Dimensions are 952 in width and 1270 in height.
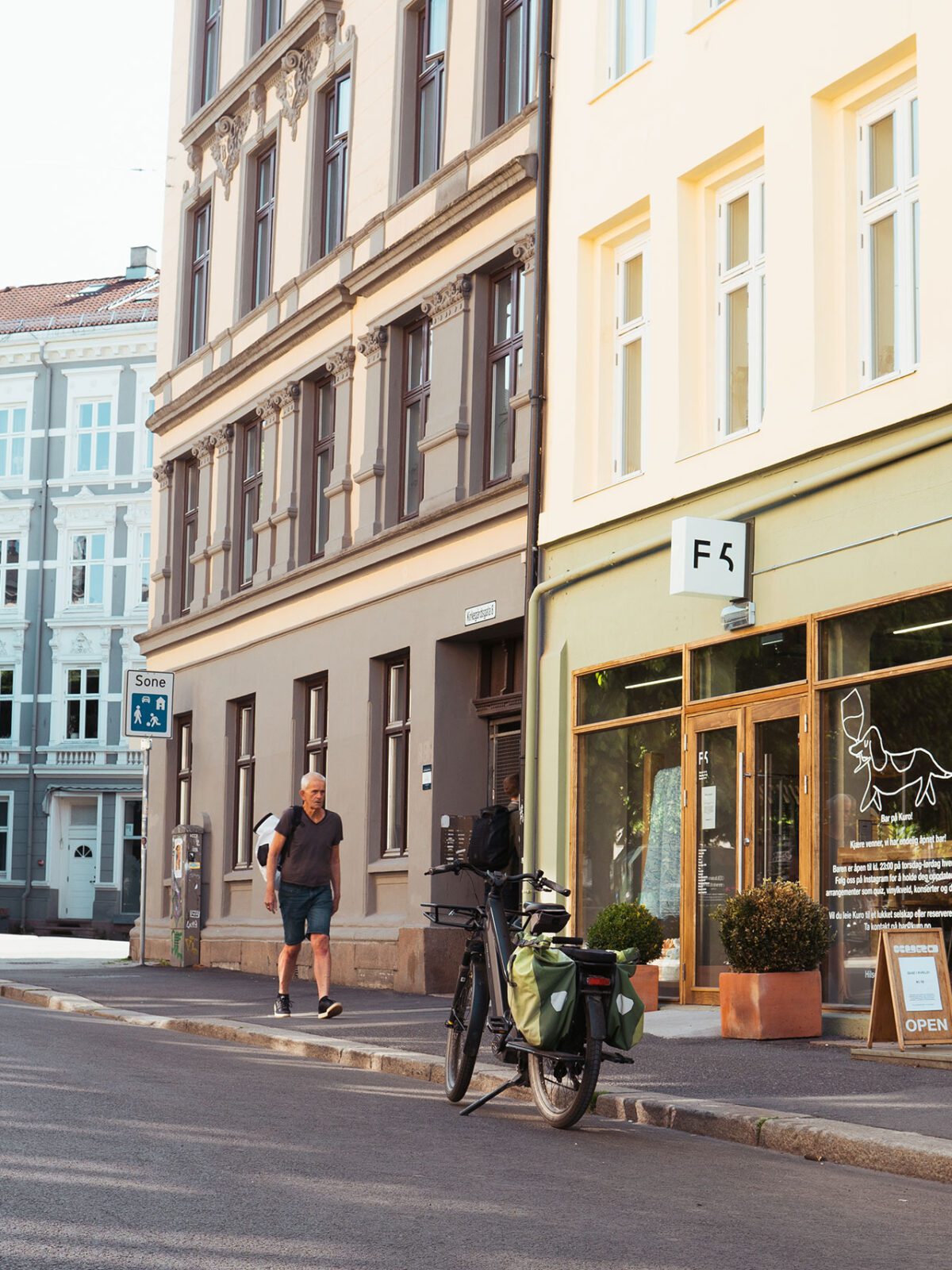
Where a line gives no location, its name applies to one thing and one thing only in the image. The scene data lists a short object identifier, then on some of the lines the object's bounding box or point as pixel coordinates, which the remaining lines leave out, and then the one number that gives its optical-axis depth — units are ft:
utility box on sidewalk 85.15
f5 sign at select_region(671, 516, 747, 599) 47.24
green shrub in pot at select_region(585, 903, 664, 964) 47.85
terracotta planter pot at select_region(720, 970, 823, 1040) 41.70
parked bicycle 28.12
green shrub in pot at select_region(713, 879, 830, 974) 41.73
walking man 50.06
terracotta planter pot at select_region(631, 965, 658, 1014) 48.16
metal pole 84.23
